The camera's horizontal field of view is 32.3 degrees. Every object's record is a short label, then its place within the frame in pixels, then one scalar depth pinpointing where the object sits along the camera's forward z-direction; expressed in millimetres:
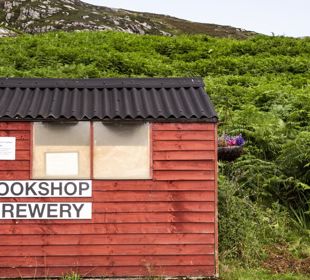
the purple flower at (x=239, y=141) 10359
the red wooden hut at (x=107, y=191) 8375
